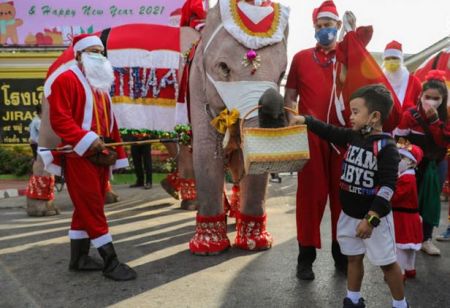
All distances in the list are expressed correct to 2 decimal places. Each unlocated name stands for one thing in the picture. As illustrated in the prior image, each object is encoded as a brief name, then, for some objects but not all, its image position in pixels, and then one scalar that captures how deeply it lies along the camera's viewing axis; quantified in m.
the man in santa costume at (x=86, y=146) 3.25
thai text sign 12.17
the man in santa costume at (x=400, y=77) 3.77
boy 2.43
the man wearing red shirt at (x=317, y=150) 3.26
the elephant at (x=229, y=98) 3.33
